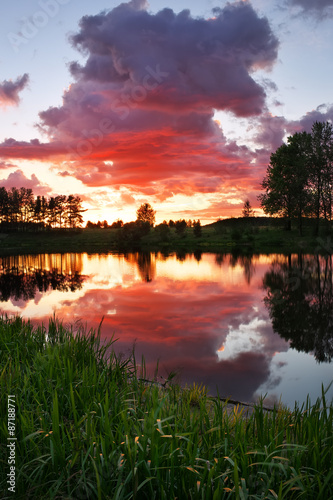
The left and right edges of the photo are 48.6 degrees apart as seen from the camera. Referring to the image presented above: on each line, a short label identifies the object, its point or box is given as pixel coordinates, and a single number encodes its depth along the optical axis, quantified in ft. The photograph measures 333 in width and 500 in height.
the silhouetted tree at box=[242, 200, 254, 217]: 361.30
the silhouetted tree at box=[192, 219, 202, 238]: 292.28
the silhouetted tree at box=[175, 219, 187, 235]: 301.41
